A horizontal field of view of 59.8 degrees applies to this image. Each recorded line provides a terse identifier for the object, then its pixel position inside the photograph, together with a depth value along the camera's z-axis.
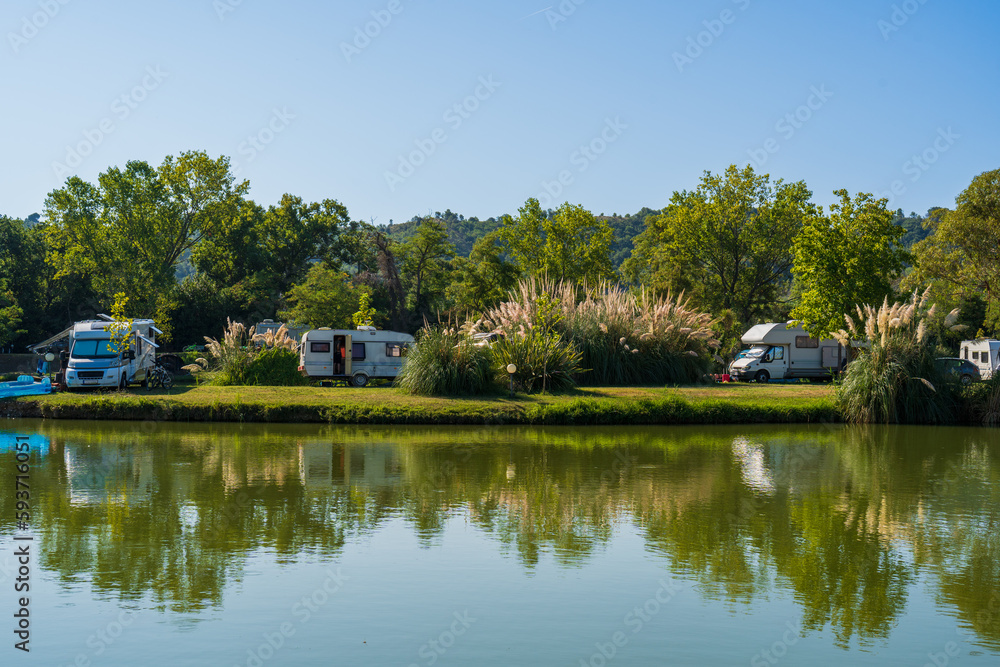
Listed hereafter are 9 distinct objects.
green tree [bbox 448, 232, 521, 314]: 51.69
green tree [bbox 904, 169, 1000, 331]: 40.97
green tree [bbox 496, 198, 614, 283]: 50.84
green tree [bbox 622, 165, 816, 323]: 49.56
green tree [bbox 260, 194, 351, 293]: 61.84
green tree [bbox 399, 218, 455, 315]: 59.66
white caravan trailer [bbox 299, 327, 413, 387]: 31.94
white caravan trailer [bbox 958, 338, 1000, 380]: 38.25
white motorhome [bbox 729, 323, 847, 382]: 36.59
